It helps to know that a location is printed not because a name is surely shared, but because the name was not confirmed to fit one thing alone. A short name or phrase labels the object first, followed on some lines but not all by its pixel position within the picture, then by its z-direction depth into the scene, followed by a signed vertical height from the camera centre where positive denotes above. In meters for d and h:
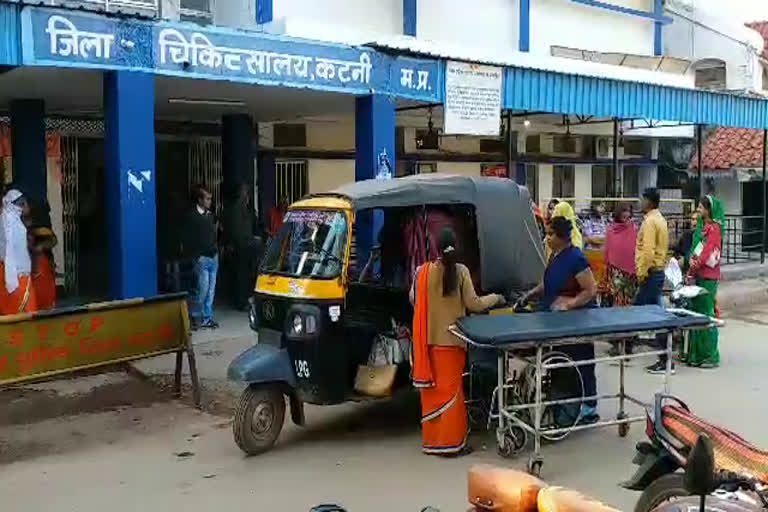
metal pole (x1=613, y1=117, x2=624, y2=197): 16.76 +0.71
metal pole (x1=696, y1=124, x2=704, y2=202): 17.05 +0.79
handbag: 6.90 -1.44
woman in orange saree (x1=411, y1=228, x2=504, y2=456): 6.56 -1.14
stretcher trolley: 6.09 -1.21
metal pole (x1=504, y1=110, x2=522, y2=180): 14.95 +0.79
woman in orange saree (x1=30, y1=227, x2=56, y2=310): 9.76 -0.83
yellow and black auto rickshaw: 6.71 -0.66
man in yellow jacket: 9.73 -0.68
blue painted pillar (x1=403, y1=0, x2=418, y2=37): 14.11 +2.75
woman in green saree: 9.99 -0.94
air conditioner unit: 21.59 +1.04
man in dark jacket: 11.43 -0.85
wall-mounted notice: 11.91 +1.23
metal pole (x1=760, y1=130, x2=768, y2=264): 18.15 -0.31
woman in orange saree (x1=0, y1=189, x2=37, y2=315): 9.19 -0.68
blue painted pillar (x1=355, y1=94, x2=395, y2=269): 11.55 +0.74
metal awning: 12.32 +1.55
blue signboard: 8.44 +1.48
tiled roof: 22.67 +1.02
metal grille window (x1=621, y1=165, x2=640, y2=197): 22.67 +0.23
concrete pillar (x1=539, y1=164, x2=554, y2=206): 20.83 +0.22
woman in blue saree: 7.00 -0.73
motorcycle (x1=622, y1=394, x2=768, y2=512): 4.33 -1.32
